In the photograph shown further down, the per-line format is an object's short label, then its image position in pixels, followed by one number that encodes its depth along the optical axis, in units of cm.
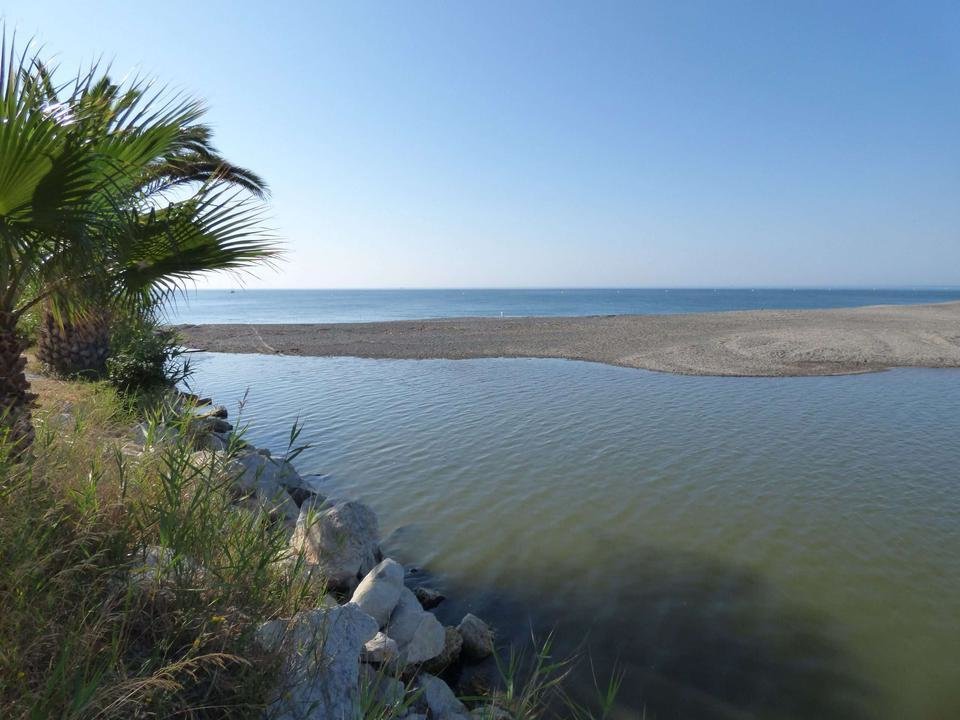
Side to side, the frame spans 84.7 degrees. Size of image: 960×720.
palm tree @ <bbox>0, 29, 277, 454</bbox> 396
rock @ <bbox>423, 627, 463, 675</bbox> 460
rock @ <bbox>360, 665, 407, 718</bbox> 296
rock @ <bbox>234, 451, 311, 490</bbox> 752
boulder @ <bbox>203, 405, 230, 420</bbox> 1248
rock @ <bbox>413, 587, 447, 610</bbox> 571
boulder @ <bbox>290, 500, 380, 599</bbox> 553
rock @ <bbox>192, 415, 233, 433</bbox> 990
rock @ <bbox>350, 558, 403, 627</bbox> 477
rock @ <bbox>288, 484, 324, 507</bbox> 763
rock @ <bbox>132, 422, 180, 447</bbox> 465
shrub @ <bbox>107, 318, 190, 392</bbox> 1219
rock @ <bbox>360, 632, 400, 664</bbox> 405
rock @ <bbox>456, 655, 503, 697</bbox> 451
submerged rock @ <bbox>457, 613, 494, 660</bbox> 489
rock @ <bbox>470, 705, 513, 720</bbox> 370
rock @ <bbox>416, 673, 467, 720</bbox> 383
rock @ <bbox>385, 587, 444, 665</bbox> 449
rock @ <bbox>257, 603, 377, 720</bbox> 295
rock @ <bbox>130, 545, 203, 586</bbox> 318
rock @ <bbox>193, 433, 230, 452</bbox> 782
